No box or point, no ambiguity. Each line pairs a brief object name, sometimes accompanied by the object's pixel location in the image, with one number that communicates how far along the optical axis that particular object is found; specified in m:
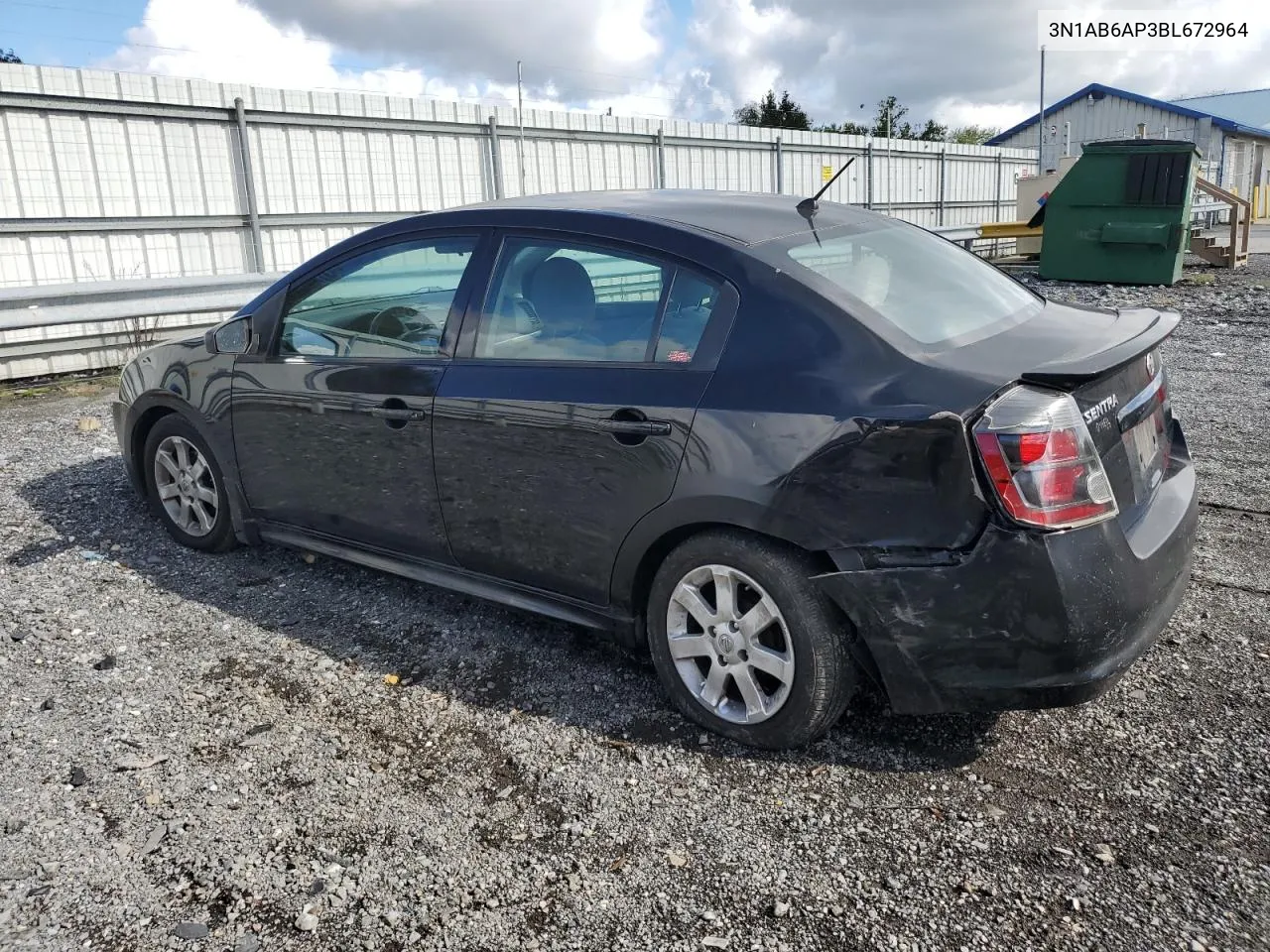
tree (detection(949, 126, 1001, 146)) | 82.50
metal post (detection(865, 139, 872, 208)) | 22.66
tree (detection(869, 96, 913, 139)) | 64.00
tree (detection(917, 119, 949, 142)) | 73.94
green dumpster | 14.26
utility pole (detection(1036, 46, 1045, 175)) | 30.66
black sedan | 2.72
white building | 41.66
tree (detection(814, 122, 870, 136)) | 58.90
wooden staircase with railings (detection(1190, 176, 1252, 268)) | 16.92
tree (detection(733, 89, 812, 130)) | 63.69
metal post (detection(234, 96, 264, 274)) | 11.40
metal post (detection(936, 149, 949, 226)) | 25.45
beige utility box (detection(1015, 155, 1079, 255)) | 20.56
